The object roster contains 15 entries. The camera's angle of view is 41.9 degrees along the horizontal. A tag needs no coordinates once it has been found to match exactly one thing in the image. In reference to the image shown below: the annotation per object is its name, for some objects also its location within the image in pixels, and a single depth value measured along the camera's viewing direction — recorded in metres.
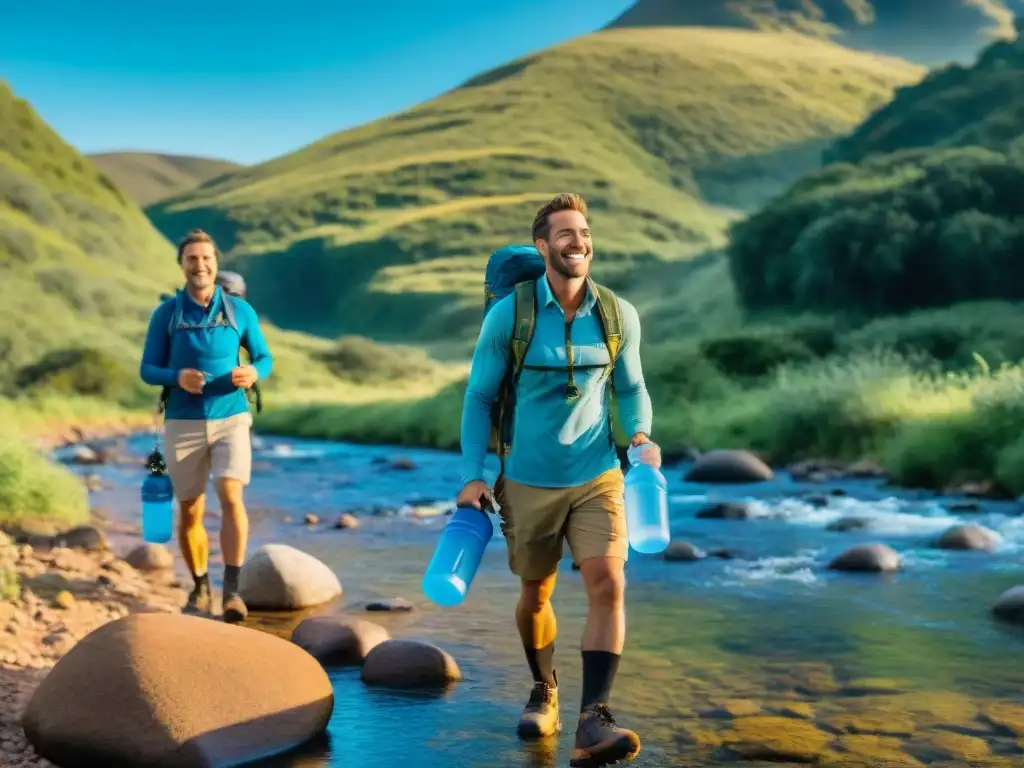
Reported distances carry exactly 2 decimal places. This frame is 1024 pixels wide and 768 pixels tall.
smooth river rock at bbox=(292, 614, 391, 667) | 8.15
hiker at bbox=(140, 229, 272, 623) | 8.33
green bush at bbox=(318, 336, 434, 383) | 68.06
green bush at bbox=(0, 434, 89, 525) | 13.77
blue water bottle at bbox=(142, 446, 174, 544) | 9.02
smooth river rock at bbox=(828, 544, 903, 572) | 12.01
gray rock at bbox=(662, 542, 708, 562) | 12.88
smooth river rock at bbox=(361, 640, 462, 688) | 7.63
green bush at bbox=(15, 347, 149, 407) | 45.16
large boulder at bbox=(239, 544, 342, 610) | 10.06
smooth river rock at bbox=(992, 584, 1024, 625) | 9.65
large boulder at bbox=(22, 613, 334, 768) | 5.84
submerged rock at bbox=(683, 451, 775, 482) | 21.12
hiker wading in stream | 5.61
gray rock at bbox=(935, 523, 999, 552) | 13.27
